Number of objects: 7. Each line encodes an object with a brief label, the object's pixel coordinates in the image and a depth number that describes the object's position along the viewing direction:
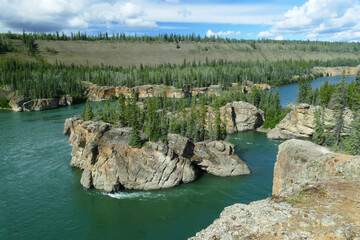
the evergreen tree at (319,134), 67.00
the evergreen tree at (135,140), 52.47
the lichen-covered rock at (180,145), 54.34
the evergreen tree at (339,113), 61.62
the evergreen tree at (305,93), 113.25
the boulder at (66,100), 153.62
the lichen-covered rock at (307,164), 23.84
